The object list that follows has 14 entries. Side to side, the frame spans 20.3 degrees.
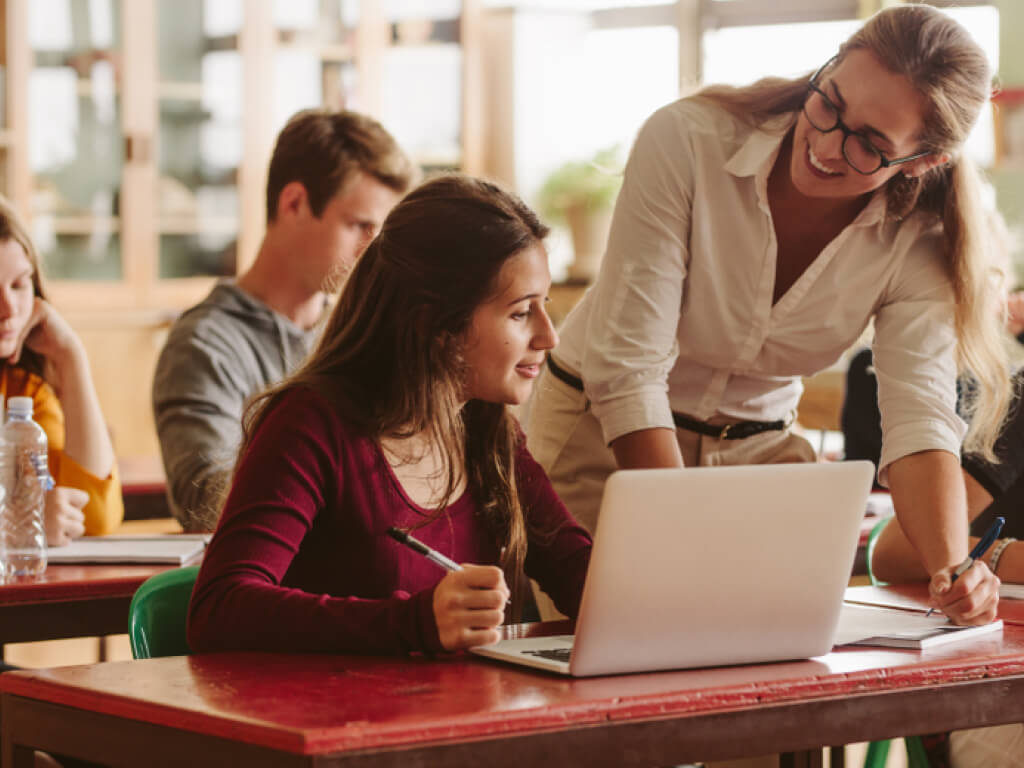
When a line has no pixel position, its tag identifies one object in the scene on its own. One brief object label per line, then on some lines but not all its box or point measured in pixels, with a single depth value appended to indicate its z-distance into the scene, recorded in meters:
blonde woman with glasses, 3.07
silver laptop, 2.56
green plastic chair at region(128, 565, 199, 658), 2.91
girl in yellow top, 3.59
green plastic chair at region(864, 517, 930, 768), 3.23
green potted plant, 7.36
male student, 3.84
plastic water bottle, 3.26
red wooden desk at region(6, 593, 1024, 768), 2.44
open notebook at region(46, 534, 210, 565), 3.28
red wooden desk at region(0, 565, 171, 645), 3.10
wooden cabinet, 6.44
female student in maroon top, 2.75
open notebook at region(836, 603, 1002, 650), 2.77
